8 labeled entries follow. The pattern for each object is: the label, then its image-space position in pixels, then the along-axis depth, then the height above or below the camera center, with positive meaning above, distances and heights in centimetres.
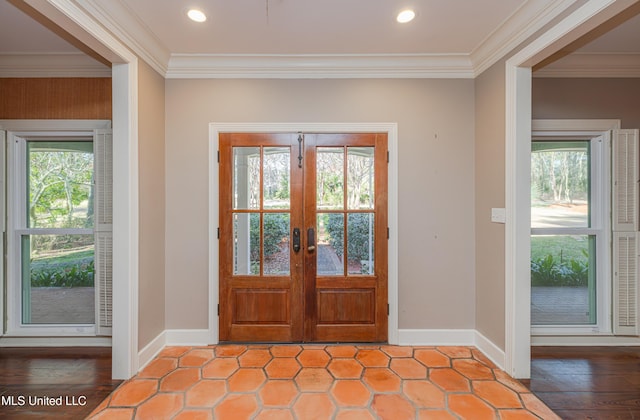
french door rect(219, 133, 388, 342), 286 -25
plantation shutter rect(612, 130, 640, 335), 286 -21
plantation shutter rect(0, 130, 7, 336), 286 +13
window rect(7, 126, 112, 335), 293 -22
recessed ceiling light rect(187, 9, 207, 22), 216 +142
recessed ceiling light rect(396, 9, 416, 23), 217 +142
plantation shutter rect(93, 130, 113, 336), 280 -25
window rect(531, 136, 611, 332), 296 -19
